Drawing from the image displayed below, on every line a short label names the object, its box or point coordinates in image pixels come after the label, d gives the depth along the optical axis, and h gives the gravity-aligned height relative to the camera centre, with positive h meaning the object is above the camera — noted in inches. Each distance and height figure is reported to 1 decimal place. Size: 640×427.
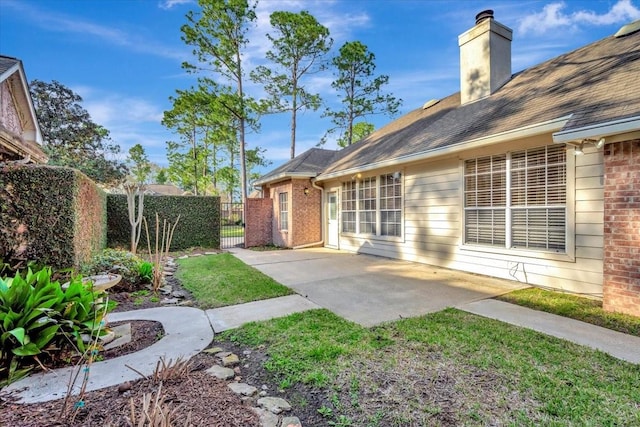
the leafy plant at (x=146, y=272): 243.9 -52.7
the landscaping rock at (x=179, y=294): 215.4 -63.6
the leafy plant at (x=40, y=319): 105.1 -42.5
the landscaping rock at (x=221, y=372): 105.7 -59.8
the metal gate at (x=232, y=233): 566.2 -64.6
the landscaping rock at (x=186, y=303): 193.5 -63.3
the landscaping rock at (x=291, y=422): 80.1 -58.7
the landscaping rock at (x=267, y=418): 80.4 -58.6
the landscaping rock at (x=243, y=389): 95.7 -59.6
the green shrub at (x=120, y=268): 223.9 -46.9
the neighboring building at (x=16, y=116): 225.9 +124.7
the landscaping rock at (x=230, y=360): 115.8 -60.5
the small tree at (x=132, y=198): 318.0 +10.7
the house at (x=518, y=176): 155.6 +22.5
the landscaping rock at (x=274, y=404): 86.9 -59.0
